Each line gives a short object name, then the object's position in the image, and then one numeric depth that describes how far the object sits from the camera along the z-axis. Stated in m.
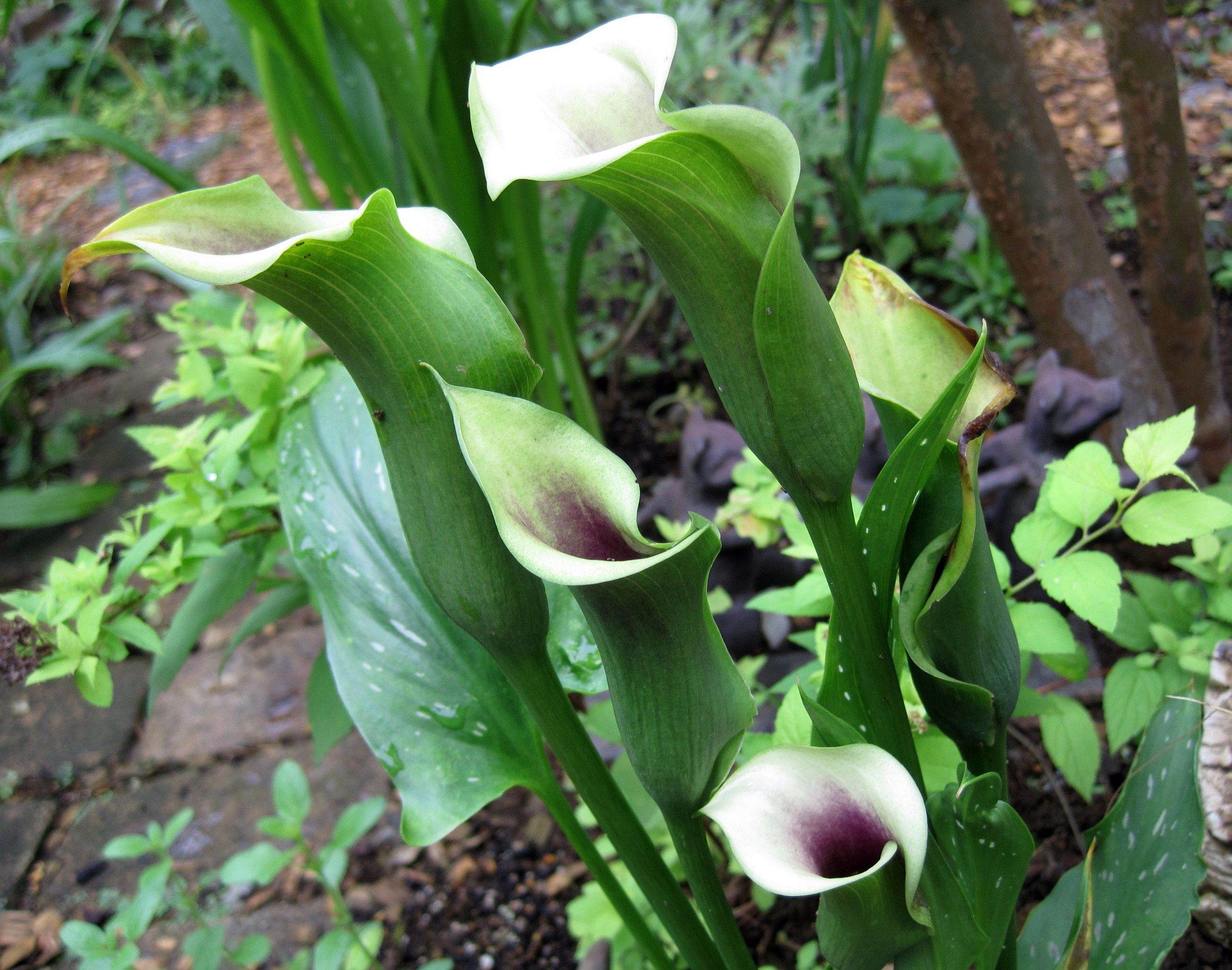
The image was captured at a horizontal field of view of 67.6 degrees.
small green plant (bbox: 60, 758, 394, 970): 0.71
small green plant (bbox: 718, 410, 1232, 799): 0.56
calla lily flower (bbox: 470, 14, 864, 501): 0.31
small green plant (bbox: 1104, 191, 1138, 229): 1.77
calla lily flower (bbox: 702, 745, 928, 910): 0.35
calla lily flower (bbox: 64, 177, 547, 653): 0.34
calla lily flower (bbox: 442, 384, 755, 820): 0.33
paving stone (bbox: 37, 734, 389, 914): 1.15
